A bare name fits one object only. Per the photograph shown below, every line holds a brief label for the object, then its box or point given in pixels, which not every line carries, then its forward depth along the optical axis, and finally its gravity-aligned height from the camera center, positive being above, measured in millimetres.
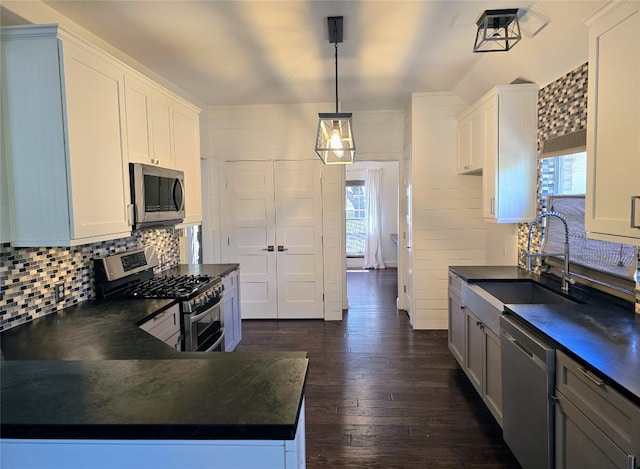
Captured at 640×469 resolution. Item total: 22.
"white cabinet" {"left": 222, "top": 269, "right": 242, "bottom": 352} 3590 -922
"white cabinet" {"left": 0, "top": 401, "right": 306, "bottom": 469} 1055 -624
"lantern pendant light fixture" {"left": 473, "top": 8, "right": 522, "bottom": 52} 2492 +1144
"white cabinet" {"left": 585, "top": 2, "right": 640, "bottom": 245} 1745 +352
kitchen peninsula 1051 -536
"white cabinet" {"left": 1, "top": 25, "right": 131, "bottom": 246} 1934 +375
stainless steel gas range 2662 -541
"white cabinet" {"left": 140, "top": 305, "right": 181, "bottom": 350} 2258 -664
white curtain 9656 -370
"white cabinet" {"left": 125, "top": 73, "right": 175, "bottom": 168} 2614 +601
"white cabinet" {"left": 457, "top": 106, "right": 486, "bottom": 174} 3721 +627
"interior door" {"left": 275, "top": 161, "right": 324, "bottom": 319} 5160 -385
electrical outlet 2358 -459
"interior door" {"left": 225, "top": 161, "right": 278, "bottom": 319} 5199 -293
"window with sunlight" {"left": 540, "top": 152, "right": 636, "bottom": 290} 2371 -190
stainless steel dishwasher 1826 -924
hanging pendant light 2883 +522
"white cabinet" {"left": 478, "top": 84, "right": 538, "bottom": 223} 3293 +435
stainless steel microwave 2609 +105
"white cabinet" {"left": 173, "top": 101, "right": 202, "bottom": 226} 3363 +486
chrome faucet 2650 -326
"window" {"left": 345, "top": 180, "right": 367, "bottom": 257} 9875 -302
